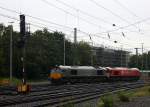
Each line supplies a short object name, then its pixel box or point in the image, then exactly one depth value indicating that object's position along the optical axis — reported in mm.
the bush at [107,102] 17520
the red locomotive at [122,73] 66812
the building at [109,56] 139500
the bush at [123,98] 23184
